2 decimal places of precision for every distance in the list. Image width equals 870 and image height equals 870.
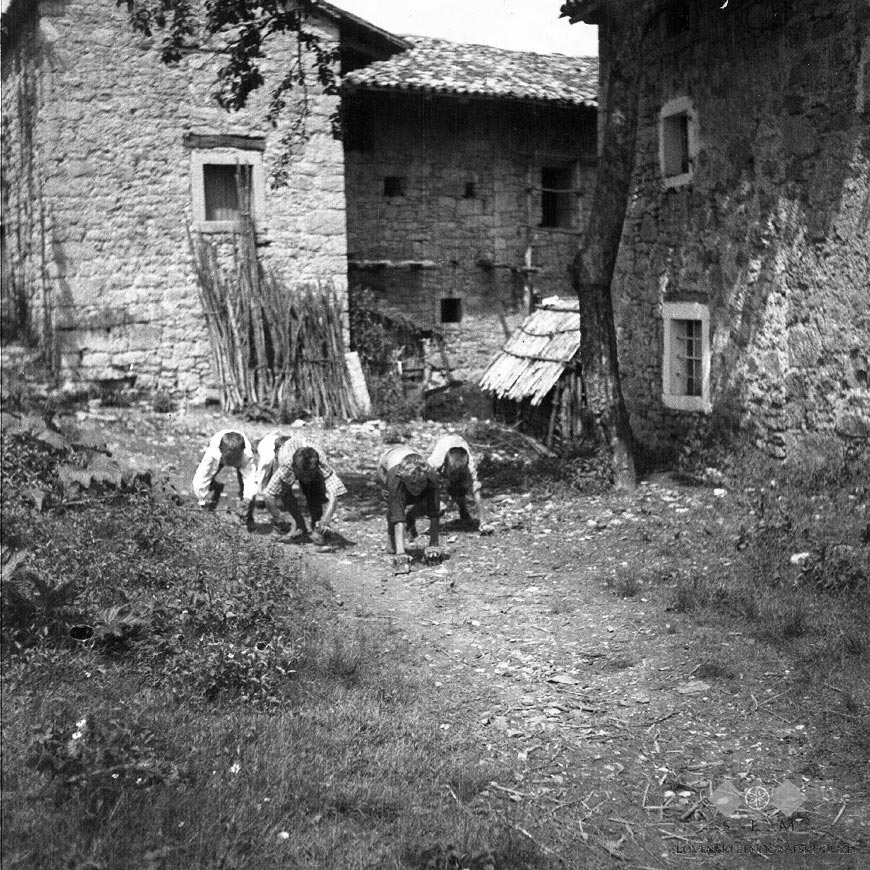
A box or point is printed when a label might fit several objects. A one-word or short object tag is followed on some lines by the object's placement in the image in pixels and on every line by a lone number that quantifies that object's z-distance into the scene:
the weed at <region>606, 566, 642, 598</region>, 8.08
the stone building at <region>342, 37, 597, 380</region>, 19.00
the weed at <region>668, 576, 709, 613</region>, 7.60
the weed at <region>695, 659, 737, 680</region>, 6.54
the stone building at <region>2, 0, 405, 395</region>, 15.95
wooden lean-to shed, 15.02
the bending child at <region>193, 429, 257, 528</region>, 10.13
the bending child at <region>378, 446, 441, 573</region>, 8.99
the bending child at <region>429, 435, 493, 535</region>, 9.58
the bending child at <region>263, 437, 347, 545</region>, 9.37
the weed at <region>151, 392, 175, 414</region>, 16.36
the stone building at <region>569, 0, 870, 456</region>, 10.37
